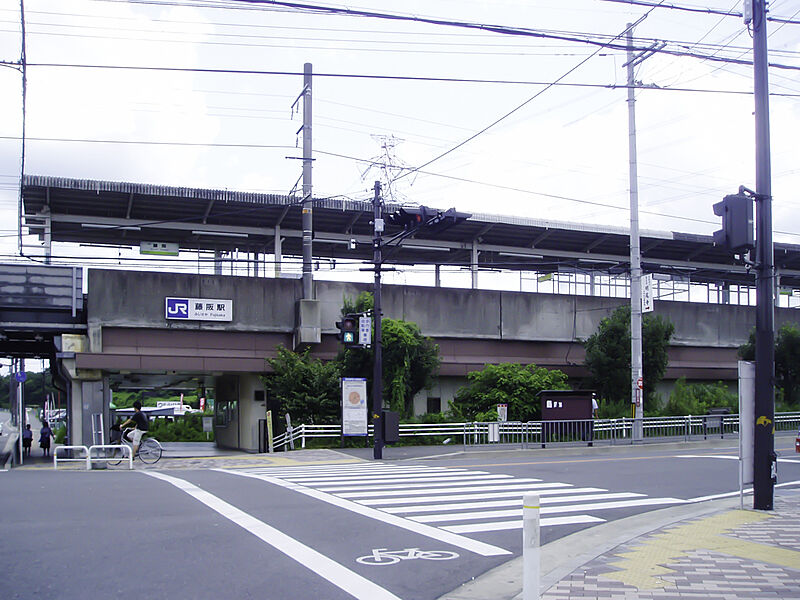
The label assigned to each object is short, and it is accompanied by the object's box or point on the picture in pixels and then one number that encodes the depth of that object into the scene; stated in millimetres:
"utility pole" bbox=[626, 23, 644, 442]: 29031
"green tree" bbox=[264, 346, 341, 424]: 28828
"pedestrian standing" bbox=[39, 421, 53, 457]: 40600
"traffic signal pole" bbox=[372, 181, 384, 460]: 23750
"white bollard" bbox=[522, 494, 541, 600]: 6184
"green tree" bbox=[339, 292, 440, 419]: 29031
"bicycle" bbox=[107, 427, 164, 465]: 23406
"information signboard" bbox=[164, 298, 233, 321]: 30500
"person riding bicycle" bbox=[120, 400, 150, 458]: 23188
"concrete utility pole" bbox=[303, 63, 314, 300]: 30516
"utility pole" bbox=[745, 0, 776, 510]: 11766
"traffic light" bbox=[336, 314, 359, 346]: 24203
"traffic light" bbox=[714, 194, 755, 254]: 11609
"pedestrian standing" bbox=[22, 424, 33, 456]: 38784
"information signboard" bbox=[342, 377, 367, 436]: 26344
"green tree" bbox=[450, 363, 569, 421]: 30422
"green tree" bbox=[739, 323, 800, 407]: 37094
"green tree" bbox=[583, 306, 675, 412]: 33906
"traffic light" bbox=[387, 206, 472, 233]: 20141
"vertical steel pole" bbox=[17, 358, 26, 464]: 42597
